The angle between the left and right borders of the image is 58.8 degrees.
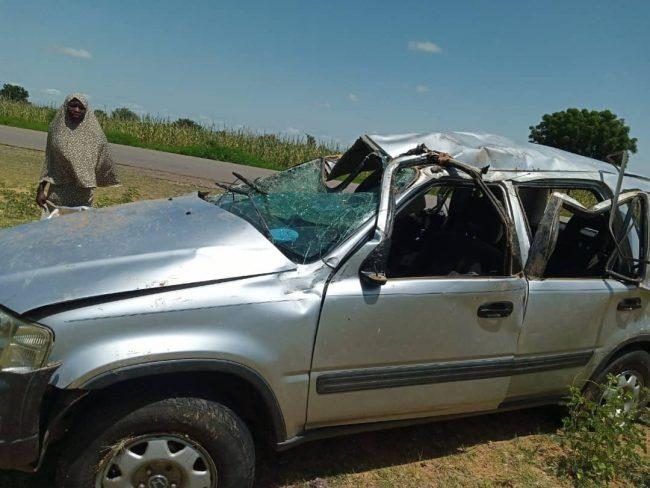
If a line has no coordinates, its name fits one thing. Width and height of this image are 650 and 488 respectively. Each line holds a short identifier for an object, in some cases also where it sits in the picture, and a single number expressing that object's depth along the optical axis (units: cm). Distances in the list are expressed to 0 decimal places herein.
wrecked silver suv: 222
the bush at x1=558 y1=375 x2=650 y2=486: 323
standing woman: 471
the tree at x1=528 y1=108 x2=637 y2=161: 4678
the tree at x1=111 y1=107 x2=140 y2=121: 2643
